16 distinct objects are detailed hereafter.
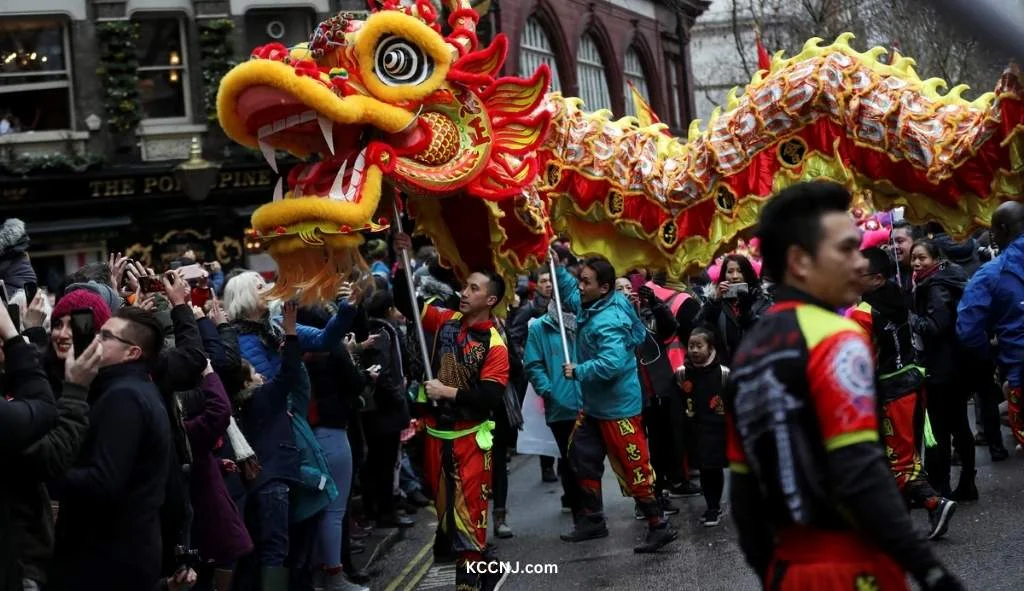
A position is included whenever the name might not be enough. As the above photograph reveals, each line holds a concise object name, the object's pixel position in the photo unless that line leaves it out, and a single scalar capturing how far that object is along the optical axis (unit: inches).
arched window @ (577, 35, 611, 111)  1060.5
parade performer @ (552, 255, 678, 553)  328.8
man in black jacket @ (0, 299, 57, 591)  156.2
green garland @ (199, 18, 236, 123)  763.4
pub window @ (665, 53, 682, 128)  1253.7
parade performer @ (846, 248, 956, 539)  298.4
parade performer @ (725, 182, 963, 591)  125.0
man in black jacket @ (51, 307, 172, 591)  175.2
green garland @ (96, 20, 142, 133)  753.0
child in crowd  349.4
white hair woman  262.5
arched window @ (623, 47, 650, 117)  1162.9
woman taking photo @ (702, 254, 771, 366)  386.0
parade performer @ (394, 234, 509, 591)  274.5
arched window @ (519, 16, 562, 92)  961.5
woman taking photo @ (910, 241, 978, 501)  344.8
